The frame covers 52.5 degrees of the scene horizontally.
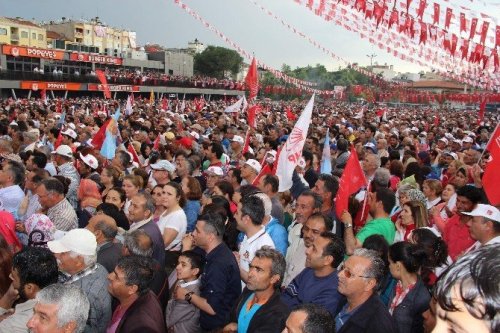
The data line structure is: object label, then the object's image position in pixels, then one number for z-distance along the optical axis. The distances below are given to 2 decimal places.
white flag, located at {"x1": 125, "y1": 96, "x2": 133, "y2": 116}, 18.62
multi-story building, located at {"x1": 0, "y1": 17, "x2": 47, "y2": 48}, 55.25
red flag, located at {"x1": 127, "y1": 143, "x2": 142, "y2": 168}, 9.11
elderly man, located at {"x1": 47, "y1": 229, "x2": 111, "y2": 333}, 3.71
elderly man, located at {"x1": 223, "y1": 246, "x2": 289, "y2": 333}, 3.44
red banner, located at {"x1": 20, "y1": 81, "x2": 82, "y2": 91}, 42.14
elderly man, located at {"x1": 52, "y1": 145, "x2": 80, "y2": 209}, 7.17
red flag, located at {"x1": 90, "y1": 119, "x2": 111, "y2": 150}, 10.28
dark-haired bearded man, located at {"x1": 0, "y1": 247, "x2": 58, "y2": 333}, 3.49
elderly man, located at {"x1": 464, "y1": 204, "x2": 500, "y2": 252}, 4.38
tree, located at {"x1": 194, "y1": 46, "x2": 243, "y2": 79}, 79.50
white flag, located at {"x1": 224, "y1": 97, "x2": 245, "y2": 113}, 20.30
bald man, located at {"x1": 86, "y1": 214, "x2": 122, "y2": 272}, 4.35
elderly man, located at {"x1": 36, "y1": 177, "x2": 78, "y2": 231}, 5.24
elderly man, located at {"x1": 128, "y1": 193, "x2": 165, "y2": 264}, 4.90
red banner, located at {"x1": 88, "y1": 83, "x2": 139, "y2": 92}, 44.64
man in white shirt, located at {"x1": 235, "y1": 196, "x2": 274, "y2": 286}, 4.46
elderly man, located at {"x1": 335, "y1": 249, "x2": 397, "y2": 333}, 3.14
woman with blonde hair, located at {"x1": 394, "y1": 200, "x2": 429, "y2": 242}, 4.88
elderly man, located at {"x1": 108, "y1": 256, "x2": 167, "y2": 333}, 3.40
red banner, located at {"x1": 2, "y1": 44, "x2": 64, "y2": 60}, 43.69
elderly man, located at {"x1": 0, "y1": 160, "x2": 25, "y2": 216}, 5.95
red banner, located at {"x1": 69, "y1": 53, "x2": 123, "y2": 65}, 50.22
